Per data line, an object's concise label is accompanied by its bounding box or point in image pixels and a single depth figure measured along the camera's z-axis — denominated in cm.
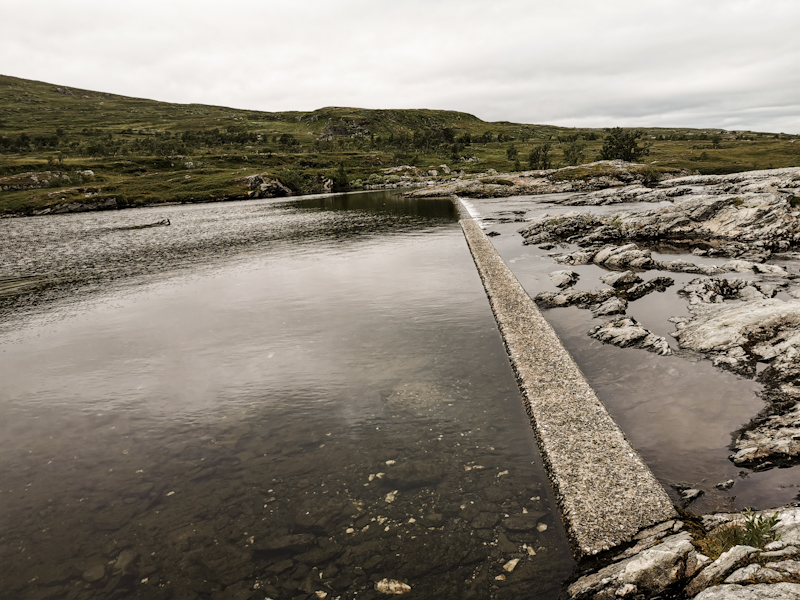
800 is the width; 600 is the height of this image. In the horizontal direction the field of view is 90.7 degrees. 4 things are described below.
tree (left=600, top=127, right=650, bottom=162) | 16212
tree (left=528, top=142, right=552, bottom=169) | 18038
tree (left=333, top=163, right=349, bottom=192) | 17488
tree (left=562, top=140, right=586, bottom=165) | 18005
